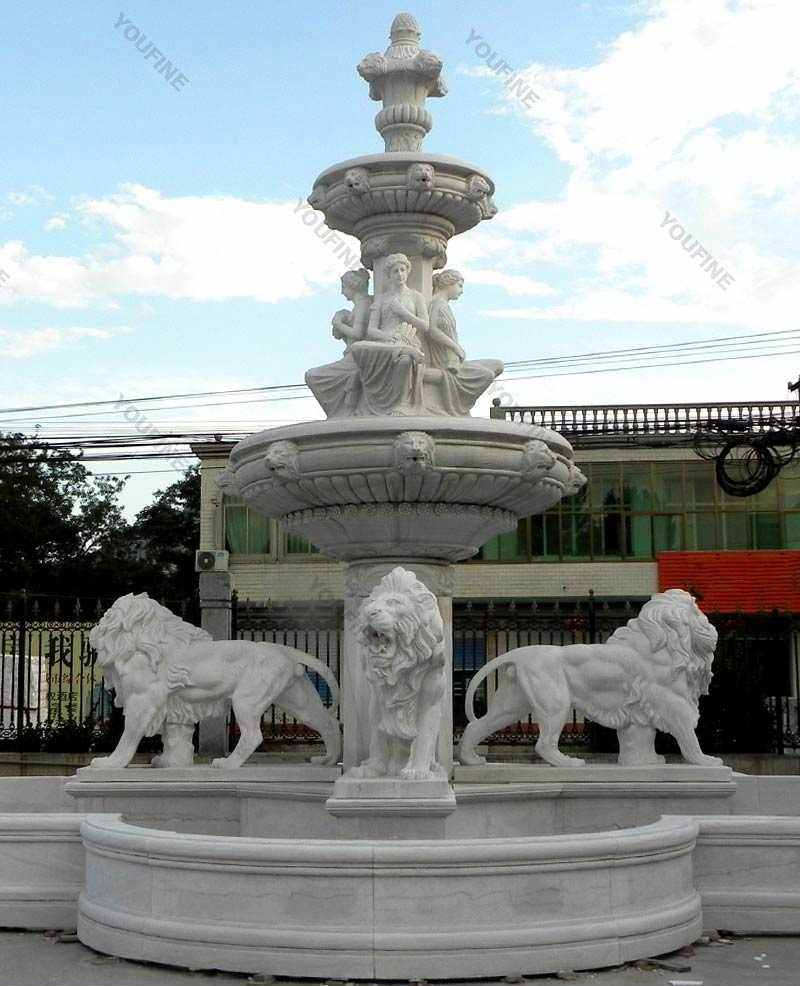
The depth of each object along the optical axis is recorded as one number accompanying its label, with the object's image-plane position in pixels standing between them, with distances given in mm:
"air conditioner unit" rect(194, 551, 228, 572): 24531
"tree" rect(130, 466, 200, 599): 36250
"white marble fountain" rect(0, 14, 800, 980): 5000
